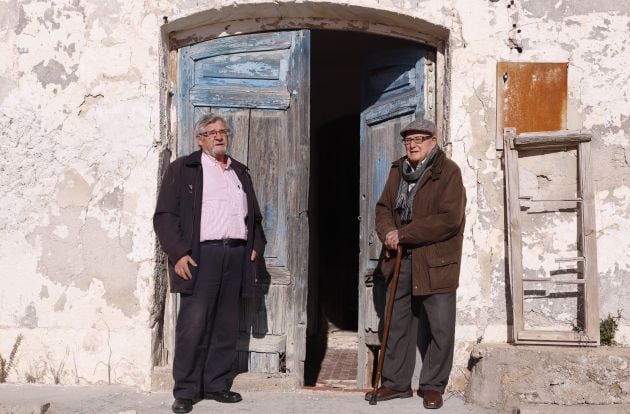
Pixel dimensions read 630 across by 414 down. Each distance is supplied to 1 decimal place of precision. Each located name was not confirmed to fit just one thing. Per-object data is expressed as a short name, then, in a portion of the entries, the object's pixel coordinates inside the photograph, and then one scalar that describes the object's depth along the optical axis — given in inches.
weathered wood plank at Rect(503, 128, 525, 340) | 191.2
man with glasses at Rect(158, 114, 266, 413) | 179.5
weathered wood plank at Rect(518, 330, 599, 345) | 188.1
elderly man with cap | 180.9
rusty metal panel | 198.7
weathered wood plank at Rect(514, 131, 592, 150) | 192.2
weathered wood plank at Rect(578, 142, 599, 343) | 190.7
